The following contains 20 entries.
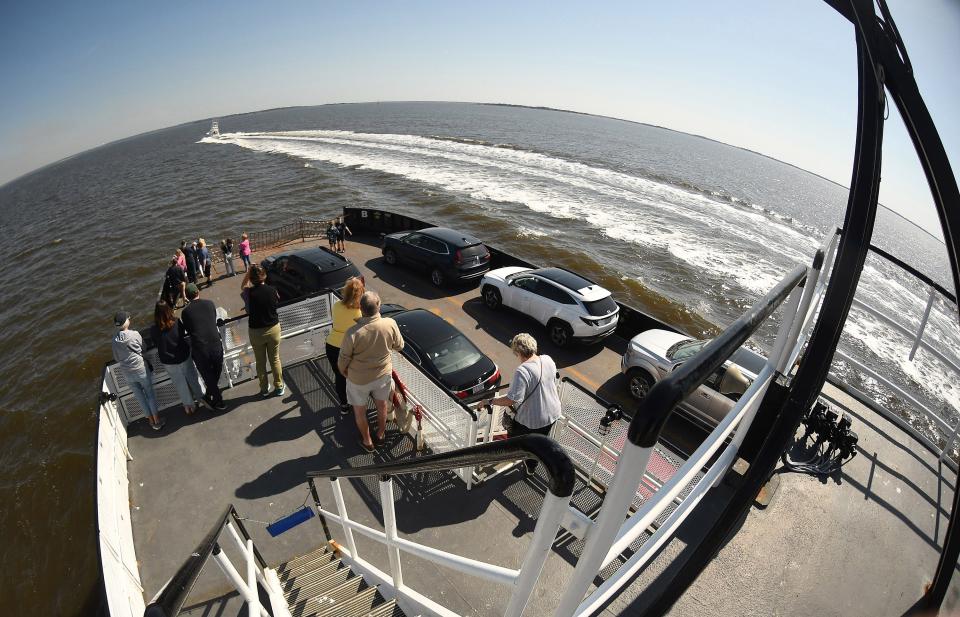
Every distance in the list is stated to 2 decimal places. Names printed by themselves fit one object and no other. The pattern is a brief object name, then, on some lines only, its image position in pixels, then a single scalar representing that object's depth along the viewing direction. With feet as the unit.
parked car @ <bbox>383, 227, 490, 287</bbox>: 44.06
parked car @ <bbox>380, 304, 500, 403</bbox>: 25.43
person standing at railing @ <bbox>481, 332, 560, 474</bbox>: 14.88
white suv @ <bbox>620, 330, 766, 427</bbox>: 24.76
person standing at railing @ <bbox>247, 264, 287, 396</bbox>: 21.02
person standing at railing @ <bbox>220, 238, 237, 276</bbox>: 48.88
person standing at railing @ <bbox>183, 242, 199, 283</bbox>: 48.55
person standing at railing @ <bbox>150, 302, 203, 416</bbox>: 19.60
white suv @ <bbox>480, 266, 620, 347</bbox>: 33.73
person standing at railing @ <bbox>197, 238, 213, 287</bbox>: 49.27
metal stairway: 11.86
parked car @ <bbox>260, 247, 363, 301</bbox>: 38.52
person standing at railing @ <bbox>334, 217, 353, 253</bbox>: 55.96
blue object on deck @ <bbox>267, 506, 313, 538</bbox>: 15.80
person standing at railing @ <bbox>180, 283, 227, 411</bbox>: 20.33
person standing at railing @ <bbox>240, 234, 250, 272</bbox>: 52.06
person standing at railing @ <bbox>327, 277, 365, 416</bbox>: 18.85
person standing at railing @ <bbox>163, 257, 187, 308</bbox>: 43.34
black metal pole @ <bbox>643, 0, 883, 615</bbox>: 6.66
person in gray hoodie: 19.15
